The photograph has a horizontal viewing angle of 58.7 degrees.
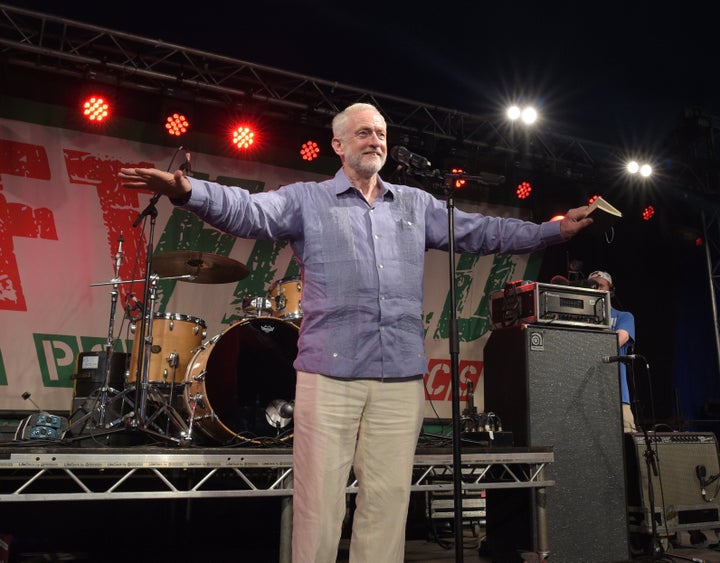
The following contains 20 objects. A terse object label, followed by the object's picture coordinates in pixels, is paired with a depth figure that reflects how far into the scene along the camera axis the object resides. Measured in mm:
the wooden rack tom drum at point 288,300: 4879
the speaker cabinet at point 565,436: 3973
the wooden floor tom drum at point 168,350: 4770
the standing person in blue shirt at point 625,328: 5227
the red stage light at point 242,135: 6508
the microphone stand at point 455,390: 2314
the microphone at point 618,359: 4109
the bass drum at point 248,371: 4266
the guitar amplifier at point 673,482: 4609
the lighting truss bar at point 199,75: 5707
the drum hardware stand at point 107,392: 4383
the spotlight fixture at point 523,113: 7176
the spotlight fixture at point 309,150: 6777
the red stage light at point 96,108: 5961
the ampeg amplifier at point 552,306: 4281
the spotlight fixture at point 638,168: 7973
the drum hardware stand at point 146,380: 4137
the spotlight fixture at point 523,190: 7797
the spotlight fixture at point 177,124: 6168
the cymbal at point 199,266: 4871
